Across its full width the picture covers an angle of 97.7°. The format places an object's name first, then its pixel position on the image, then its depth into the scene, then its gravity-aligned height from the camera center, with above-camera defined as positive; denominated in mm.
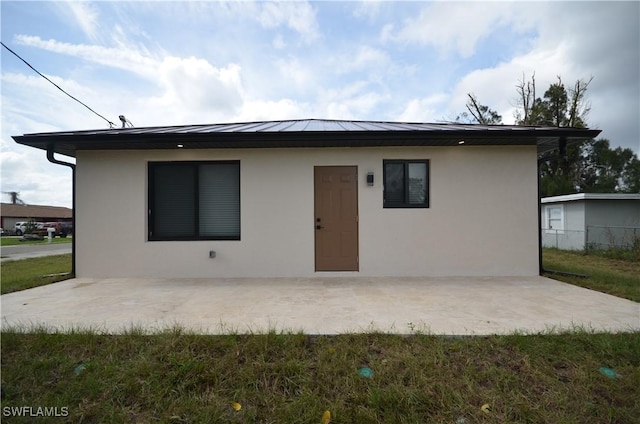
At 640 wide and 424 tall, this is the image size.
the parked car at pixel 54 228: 21391 -948
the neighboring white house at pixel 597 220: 9422 -131
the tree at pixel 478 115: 18203 +6698
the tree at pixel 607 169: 15477 +2714
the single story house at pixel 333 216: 5215 +20
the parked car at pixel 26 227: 19872 -768
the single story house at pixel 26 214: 31639 +440
